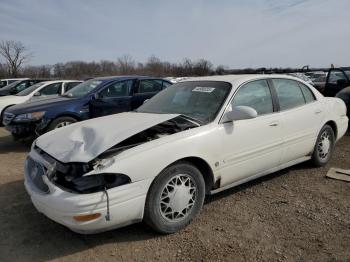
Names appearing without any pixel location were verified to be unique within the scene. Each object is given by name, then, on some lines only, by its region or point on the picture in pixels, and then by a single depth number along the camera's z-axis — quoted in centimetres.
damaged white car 294
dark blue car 702
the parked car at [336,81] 963
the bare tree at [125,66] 6200
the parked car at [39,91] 1091
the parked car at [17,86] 1361
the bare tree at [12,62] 4929
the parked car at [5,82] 1896
